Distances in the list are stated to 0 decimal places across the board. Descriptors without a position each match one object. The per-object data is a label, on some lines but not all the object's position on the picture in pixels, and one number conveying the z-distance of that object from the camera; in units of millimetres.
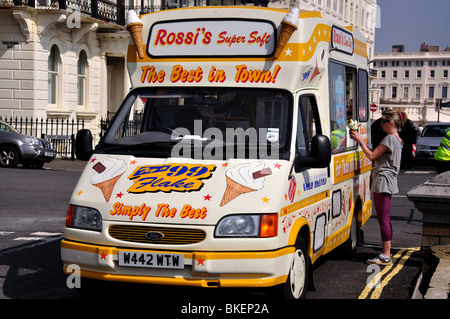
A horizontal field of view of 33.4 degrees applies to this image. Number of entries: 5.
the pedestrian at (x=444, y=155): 9133
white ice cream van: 5812
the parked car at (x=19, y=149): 22245
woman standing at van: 8617
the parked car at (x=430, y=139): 28625
